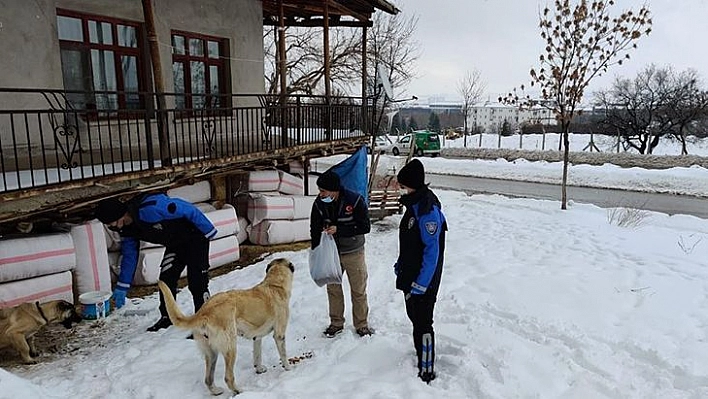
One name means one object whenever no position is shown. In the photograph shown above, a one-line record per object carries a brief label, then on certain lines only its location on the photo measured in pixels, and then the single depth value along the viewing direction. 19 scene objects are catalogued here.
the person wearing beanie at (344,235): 4.59
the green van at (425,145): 32.75
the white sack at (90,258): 5.62
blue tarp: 8.98
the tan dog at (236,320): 3.46
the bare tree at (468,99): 40.38
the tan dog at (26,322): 4.21
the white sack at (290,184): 9.38
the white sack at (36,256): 5.01
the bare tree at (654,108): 31.11
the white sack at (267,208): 8.71
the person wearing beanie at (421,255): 3.81
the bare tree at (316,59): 20.91
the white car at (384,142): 30.57
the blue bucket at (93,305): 5.19
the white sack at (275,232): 8.70
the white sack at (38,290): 4.93
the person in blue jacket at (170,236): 4.62
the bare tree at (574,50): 11.73
